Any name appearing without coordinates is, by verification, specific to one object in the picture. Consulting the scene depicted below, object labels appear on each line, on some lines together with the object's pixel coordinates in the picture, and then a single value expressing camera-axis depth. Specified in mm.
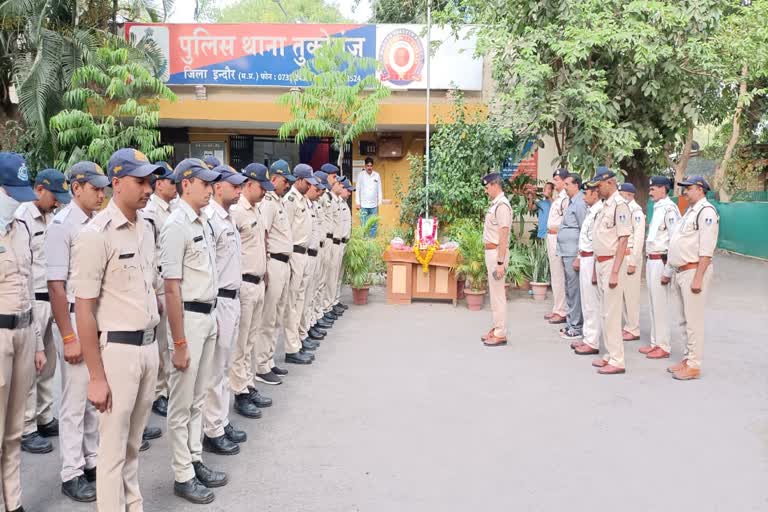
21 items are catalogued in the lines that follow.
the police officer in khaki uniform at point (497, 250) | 7586
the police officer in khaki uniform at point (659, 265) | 7406
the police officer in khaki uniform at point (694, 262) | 6418
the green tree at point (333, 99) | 12438
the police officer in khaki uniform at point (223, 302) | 4469
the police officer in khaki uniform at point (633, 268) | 7698
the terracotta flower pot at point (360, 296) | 10453
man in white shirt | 13203
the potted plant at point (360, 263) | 10273
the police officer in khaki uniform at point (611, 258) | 6730
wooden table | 10234
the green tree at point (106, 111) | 11672
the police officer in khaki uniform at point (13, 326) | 3533
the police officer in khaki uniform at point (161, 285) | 5121
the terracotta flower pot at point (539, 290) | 10992
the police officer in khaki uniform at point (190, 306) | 3849
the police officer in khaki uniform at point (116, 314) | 3139
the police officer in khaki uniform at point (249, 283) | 5406
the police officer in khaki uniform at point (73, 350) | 3768
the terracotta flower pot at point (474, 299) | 10078
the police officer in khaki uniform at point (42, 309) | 4758
